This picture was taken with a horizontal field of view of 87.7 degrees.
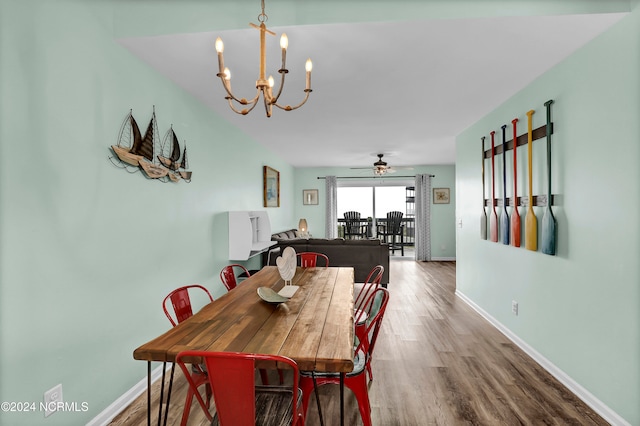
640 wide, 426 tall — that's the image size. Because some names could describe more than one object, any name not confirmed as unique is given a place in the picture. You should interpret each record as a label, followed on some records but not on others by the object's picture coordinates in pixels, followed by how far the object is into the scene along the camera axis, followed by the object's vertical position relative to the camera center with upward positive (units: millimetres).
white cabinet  3742 -269
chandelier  1496 +643
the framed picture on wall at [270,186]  5711 +456
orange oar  2762 -85
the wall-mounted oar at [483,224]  3818 -162
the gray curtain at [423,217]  8070 -163
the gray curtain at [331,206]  8562 +125
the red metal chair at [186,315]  1734 -614
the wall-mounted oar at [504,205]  3266 +49
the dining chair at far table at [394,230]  8523 -504
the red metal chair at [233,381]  1088 -569
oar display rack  2689 +607
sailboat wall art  2207 +435
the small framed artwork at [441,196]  8266 +355
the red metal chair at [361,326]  2346 -819
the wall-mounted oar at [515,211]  3045 -11
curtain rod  8641 +876
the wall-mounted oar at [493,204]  3516 +64
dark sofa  5152 -613
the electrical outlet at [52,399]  1662 -949
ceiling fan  6375 +838
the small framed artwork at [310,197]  8688 +366
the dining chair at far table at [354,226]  8750 -403
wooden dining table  1299 -549
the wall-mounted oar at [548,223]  2518 -102
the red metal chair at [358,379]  1682 -864
